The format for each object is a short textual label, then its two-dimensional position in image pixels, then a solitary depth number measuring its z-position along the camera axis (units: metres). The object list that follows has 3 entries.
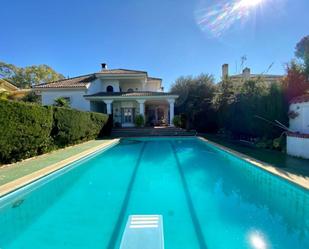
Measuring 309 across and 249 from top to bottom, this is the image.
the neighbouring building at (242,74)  17.42
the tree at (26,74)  58.06
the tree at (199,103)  28.34
